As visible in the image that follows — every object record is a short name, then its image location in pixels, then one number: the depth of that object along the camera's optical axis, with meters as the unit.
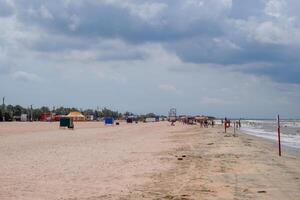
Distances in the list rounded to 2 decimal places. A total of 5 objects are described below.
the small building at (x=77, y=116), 126.10
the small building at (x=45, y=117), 136.50
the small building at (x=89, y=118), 172.12
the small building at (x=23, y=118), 130.34
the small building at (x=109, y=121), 105.93
